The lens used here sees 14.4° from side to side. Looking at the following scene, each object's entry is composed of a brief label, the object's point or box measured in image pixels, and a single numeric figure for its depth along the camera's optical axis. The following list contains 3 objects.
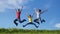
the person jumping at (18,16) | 14.91
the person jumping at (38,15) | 15.11
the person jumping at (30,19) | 15.24
